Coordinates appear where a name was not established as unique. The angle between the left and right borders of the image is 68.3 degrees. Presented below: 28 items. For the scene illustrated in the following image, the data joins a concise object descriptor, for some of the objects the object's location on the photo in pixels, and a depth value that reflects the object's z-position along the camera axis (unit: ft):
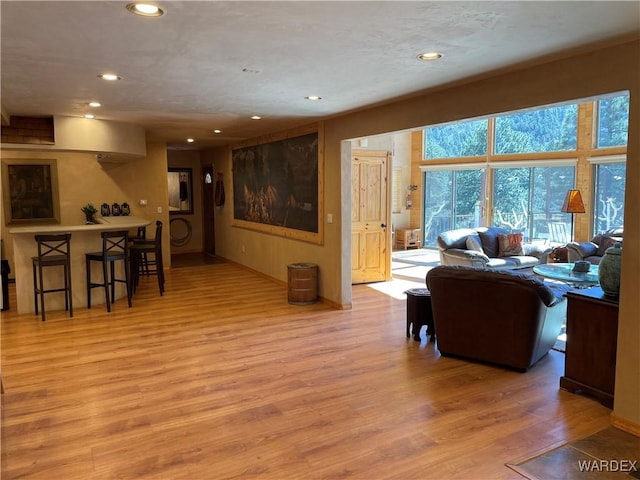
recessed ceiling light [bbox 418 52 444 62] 10.41
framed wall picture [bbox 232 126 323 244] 21.70
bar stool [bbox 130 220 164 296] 22.13
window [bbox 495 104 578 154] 31.42
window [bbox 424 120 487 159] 37.67
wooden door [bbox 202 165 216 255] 35.70
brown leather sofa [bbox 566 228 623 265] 24.90
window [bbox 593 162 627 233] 28.89
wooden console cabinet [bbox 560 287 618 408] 10.77
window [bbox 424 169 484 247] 38.65
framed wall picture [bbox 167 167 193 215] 36.72
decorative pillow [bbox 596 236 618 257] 24.53
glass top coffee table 16.69
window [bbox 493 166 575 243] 32.76
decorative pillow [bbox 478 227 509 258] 27.25
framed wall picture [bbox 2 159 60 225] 23.80
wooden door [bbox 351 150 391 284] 24.66
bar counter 18.83
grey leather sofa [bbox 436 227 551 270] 25.52
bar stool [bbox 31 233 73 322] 18.02
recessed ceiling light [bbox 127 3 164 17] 7.70
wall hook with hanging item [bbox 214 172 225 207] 32.94
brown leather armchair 12.48
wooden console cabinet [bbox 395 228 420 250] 40.60
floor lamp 26.35
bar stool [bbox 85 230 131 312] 19.19
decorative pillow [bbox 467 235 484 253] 26.30
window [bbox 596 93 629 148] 28.48
